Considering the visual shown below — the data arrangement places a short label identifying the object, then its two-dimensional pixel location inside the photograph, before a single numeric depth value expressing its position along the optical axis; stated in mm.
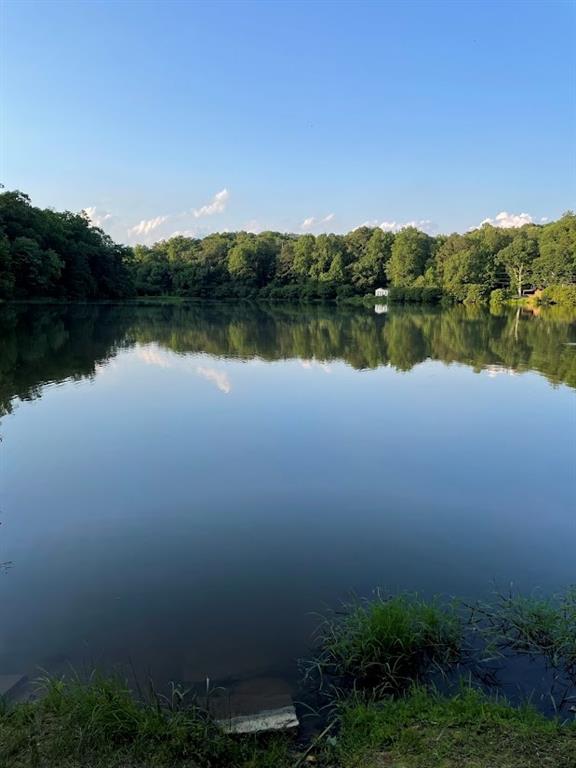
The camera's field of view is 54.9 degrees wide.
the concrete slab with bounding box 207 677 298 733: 3367
